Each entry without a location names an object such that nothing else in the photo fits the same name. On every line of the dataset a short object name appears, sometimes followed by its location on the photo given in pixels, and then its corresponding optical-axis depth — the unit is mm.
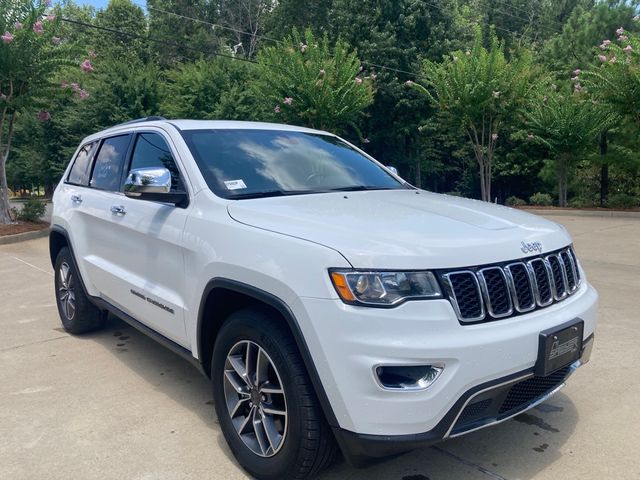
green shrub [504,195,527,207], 19873
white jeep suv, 2260
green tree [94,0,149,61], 39844
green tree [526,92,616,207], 16578
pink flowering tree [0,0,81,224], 12586
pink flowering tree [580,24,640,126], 13906
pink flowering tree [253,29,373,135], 17641
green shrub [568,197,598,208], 17809
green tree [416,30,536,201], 16906
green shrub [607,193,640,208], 16067
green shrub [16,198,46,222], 14594
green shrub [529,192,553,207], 18984
